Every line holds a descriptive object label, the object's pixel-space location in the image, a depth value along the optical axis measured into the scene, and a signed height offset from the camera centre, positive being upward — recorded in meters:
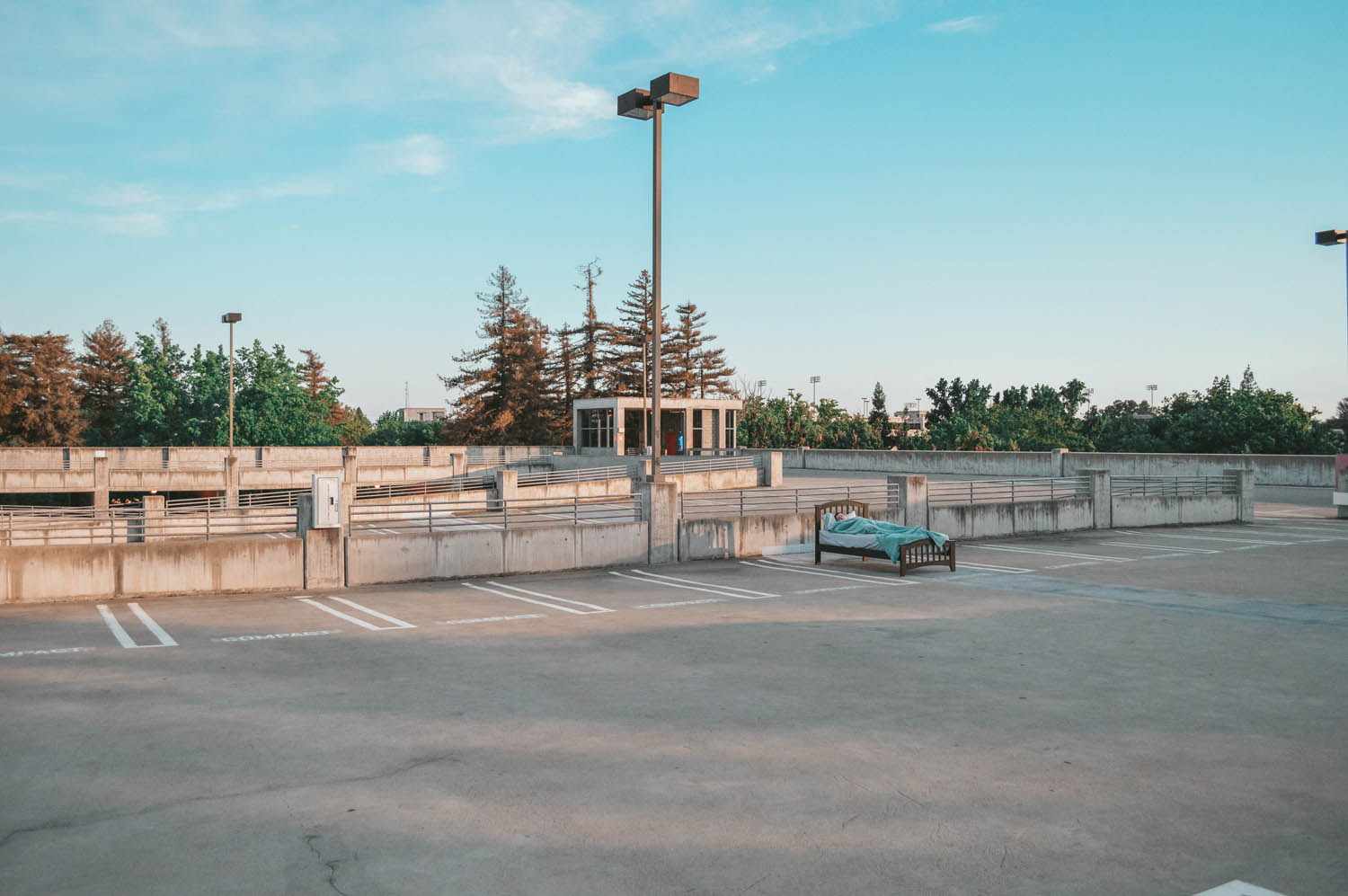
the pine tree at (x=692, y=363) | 96.06 +9.80
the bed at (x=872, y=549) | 18.84 -2.02
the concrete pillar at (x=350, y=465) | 40.25 -0.22
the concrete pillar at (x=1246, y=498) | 30.09 -1.63
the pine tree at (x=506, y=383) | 82.19 +6.77
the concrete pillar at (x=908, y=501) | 23.17 -1.21
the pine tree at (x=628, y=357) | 88.31 +9.52
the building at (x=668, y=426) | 53.44 +1.78
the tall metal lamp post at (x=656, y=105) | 16.81 +6.61
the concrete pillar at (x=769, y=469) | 45.03 -0.73
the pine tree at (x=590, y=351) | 87.69 +9.97
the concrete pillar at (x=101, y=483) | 41.88 -0.89
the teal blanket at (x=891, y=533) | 18.83 -1.68
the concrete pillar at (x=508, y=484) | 31.34 -0.92
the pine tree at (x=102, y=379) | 88.84 +8.27
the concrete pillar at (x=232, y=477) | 40.69 -0.71
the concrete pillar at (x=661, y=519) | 19.89 -1.38
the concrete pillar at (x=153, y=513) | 16.18 -1.03
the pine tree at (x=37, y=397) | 75.69 +5.57
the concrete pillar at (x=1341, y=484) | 30.98 -1.29
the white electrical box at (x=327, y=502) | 16.16 -0.74
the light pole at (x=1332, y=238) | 28.27 +6.44
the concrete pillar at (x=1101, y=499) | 27.39 -1.45
